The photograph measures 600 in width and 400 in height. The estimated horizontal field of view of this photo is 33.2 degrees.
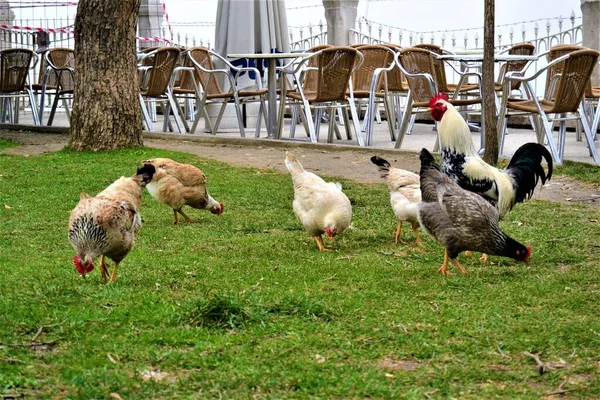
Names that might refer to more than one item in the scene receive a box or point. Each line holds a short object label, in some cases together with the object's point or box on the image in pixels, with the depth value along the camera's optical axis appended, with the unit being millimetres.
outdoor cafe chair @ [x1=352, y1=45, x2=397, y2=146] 12812
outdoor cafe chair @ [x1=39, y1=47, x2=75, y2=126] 15297
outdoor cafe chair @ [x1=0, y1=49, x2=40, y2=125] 15562
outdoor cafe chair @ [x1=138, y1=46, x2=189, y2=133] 13641
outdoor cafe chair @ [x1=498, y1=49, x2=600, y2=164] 9930
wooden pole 9914
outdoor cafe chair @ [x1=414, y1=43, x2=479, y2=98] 12195
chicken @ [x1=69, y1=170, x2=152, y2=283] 5375
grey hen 5703
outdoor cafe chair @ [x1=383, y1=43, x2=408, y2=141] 13023
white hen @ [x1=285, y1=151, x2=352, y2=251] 6543
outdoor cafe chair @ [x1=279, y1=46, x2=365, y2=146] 11672
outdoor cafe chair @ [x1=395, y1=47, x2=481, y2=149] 11273
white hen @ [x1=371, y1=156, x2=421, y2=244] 6570
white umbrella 14742
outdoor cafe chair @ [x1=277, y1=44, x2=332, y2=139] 12633
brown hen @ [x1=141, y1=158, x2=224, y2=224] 7629
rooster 6512
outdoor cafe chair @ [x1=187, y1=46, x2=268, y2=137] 13336
